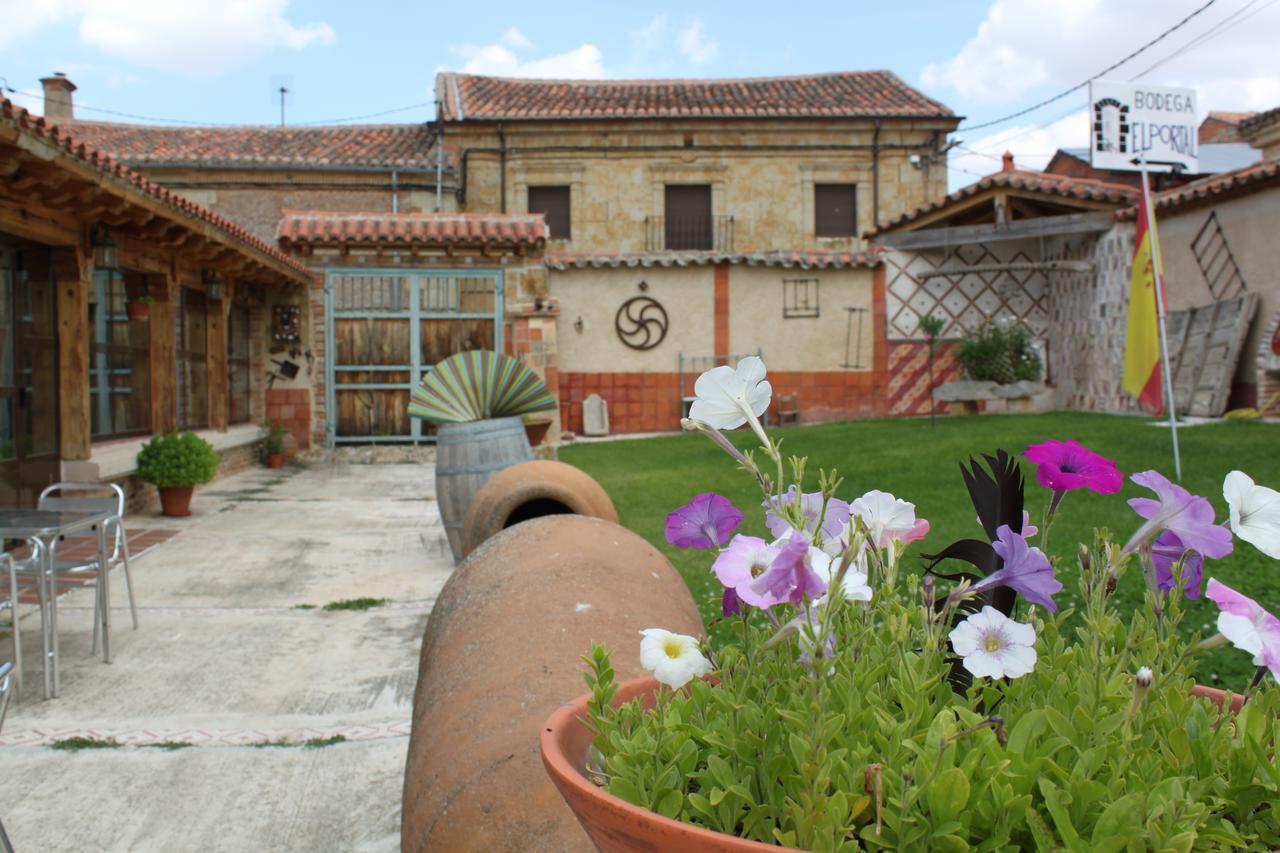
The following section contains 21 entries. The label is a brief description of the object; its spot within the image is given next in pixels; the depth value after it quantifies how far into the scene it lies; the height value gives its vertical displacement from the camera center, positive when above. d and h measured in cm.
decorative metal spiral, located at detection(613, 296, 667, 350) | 1738 +105
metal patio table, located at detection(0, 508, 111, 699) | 365 -53
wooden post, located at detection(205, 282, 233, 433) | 1170 +33
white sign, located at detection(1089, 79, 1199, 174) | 827 +218
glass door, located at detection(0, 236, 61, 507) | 697 +11
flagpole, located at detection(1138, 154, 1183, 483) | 700 +73
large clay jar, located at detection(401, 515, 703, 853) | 146 -50
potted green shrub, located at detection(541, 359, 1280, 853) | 79 -29
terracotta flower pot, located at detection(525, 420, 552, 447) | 795 -36
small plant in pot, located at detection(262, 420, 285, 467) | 1293 -71
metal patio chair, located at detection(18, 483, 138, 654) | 403 -65
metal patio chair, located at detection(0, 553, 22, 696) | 319 -67
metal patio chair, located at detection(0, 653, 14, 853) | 206 -61
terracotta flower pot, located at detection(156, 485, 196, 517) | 842 -91
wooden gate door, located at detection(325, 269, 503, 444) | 1307 +64
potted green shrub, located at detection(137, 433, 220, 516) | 834 -65
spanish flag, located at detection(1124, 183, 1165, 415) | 729 +37
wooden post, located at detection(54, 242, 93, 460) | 763 +24
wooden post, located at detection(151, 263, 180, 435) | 974 +34
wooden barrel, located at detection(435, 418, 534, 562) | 643 -46
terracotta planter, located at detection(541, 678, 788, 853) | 79 -35
